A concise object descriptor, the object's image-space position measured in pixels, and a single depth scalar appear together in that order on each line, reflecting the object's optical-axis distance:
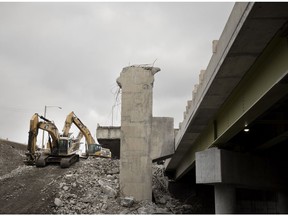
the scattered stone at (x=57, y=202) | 19.56
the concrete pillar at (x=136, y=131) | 20.83
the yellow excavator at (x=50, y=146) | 27.53
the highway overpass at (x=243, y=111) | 8.01
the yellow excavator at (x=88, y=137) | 30.77
